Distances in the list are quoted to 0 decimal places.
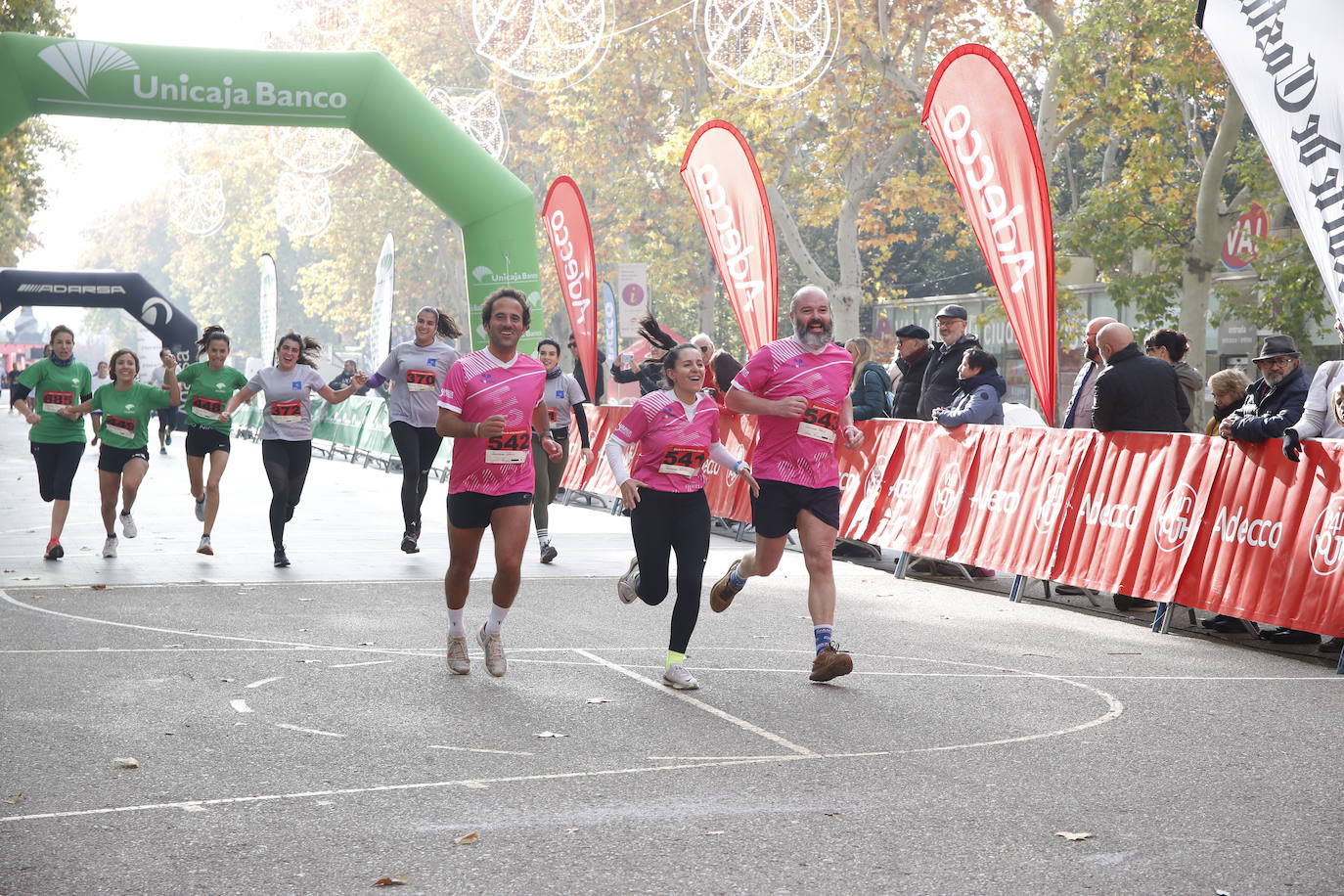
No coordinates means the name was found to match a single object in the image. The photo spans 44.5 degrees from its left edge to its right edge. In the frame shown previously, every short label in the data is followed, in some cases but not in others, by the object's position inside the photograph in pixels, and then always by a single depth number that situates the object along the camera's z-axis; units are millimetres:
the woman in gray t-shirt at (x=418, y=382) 13492
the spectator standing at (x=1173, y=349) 11742
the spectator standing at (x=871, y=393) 14406
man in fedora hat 9703
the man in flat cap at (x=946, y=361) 13180
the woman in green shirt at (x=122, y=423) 13516
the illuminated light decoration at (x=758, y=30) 19047
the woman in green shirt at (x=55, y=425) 13375
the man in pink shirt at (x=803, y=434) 8133
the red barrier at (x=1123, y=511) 9102
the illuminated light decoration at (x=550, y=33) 17906
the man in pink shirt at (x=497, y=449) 7930
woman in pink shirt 7953
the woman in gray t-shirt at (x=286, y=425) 12961
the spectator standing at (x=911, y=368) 13781
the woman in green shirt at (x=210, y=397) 13891
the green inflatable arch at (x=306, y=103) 18109
